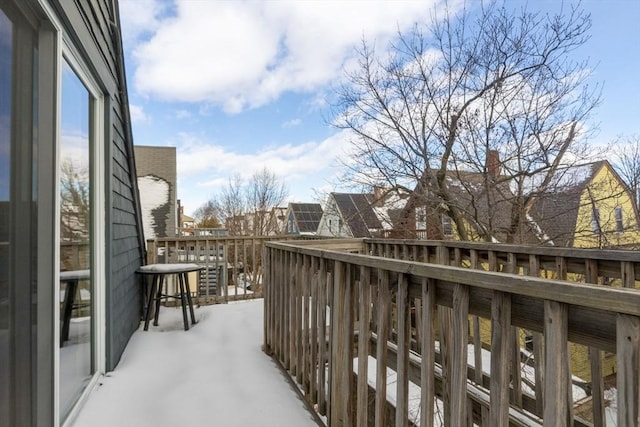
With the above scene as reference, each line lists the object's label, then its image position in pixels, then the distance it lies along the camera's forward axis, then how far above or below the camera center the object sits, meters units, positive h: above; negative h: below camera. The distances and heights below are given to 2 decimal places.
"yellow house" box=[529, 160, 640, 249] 5.79 +0.10
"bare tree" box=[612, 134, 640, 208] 6.57 +1.14
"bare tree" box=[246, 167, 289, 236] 18.28 +1.61
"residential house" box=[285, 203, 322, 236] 20.56 +0.18
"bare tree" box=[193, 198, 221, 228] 23.51 +0.65
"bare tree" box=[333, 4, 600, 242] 5.68 +1.96
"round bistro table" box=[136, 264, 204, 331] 3.68 -0.67
